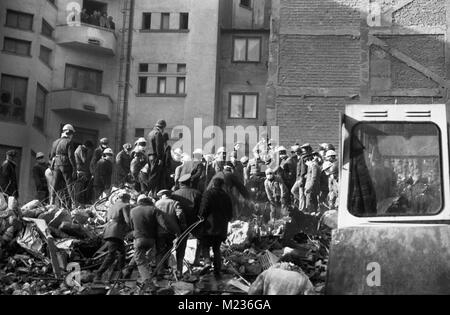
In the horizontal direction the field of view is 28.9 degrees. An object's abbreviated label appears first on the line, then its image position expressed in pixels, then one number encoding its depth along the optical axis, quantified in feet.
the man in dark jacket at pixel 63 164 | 66.80
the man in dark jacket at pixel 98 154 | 73.29
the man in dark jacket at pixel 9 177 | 68.33
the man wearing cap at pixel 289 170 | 66.90
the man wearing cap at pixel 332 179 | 60.44
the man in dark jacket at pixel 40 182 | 70.08
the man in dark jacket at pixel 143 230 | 48.21
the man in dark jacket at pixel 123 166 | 73.00
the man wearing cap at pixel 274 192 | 65.05
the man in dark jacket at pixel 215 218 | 49.19
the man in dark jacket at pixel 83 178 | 69.82
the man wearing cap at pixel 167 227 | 49.08
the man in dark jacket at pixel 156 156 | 64.39
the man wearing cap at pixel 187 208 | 50.06
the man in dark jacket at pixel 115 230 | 49.21
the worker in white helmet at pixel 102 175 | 70.49
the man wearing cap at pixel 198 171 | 58.34
